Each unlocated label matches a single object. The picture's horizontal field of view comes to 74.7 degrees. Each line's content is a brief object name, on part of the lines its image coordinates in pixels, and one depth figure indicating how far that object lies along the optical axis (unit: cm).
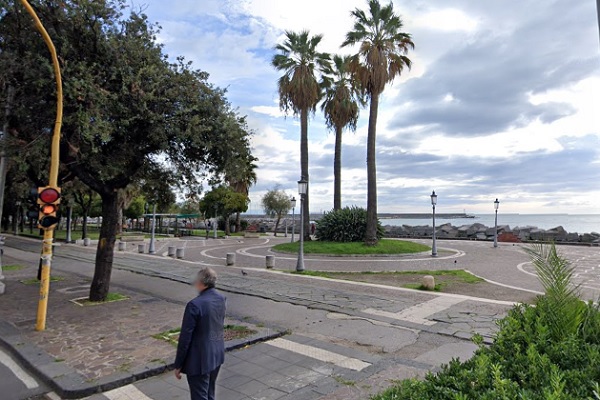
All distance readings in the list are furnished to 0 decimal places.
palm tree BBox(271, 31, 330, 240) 2586
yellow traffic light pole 716
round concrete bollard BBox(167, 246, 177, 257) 2193
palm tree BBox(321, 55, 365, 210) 2863
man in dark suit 363
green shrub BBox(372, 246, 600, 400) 230
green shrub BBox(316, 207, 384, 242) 2533
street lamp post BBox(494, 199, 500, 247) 2933
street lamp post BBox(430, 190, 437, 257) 2258
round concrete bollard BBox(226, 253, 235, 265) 1765
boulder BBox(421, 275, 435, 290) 1139
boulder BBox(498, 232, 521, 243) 3582
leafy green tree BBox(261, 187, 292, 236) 5416
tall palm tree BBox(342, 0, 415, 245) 2308
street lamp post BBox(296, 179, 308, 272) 1611
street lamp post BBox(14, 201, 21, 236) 3897
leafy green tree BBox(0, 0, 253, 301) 812
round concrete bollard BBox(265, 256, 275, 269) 1661
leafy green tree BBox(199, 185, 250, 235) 4325
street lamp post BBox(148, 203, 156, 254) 2356
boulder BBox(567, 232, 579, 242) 3512
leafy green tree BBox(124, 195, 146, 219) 4769
